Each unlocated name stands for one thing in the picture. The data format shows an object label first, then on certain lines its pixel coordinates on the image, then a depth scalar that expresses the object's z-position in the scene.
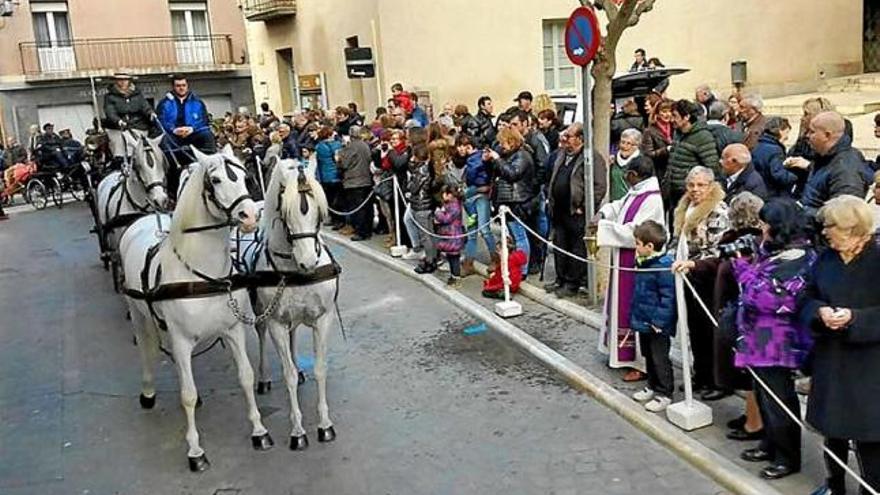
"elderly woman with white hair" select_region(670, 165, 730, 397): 6.05
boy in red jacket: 9.64
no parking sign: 7.76
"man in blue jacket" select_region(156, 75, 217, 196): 9.34
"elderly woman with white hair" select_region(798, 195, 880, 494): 4.12
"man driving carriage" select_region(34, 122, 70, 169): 23.50
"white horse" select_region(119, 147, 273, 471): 5.70
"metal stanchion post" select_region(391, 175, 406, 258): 12.35
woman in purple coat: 4.70
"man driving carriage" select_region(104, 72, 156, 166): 9.60
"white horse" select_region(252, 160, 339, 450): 5.76
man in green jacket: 8.49
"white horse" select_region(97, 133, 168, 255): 8.66
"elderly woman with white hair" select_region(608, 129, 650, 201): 7.52
